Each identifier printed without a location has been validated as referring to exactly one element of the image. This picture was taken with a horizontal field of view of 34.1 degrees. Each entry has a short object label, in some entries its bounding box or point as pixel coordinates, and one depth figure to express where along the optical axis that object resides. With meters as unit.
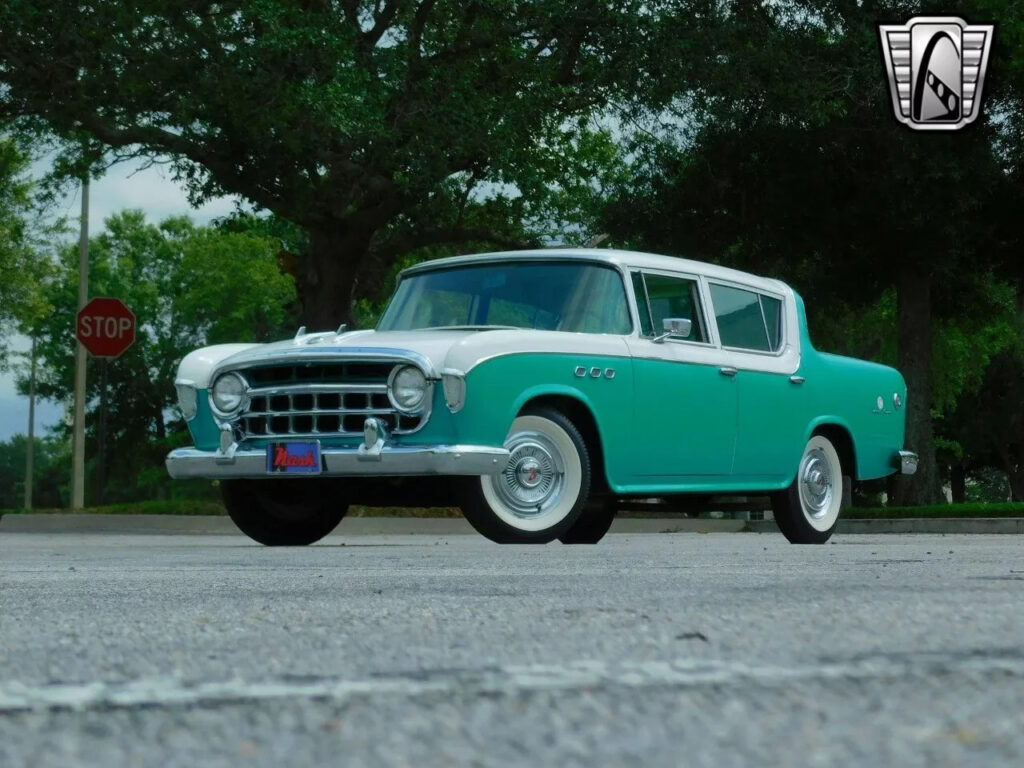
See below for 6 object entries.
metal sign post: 31.30
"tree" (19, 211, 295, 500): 52.00
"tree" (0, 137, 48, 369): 40.03
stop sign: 29.92
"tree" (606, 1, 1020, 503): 23.59
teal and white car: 9.40
